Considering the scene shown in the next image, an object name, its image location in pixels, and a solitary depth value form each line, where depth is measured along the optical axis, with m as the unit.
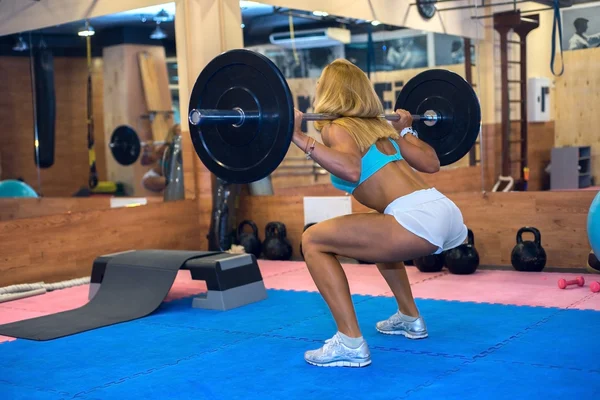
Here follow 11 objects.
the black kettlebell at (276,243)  5.98
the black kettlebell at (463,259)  4.91
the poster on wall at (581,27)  5.12
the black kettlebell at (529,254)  4.85
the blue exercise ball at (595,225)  3.83
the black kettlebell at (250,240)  6.06
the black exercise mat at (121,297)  3.83
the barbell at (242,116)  2.78
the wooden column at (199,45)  6.07
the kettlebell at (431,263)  5.04
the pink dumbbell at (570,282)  4.32
